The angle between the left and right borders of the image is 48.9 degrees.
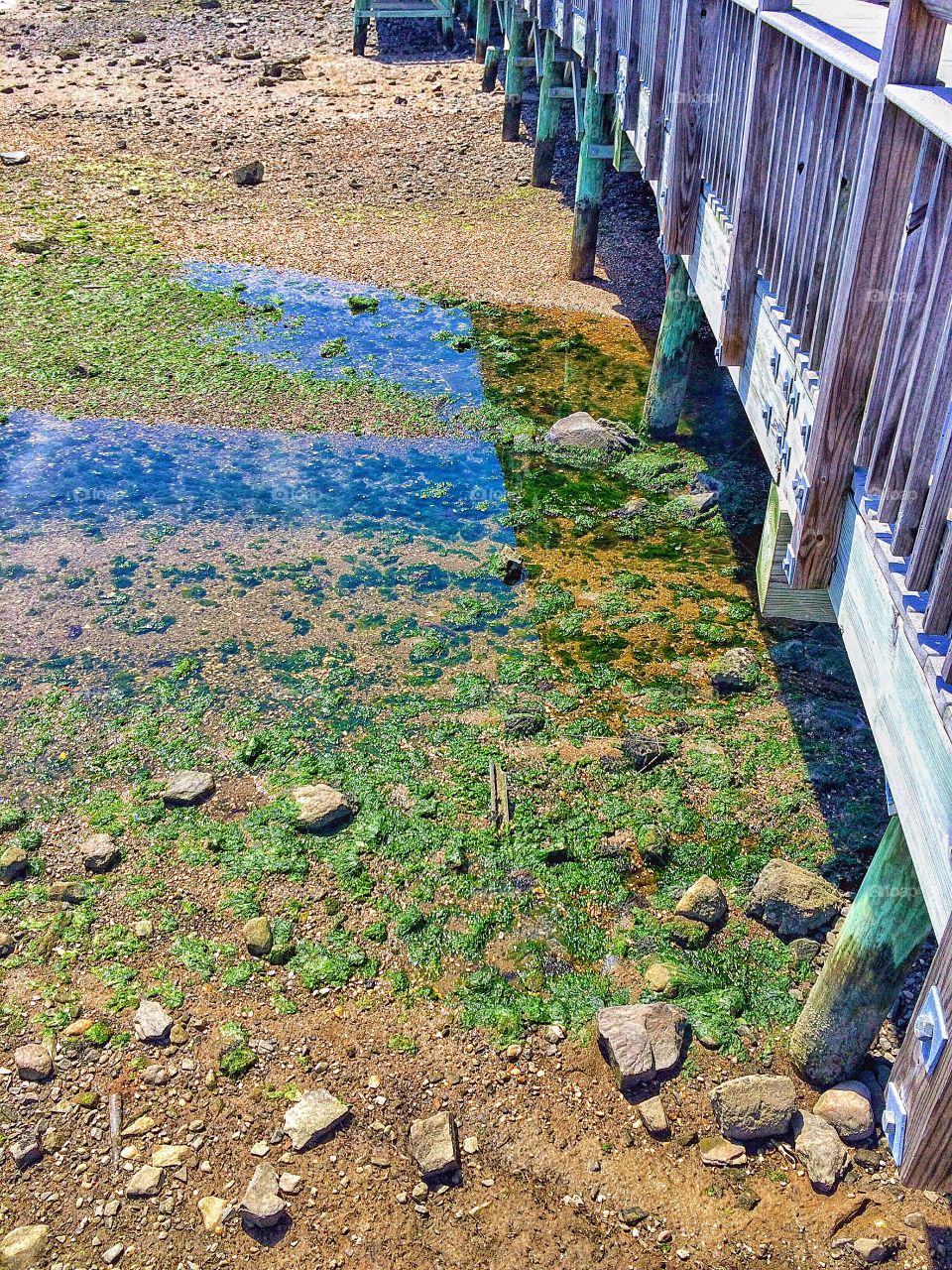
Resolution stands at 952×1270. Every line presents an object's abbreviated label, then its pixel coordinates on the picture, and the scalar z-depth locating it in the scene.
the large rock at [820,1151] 3.84
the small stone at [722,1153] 3.93
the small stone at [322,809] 5.45
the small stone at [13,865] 5.17
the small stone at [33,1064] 4.26
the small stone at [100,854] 5.22
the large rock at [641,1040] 4.16
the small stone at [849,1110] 3.99
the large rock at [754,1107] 3.98
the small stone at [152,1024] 4.42
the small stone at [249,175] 14.95
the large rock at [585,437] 9.16
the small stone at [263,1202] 3.72
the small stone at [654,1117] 4.04
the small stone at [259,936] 4.80
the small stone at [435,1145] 3.86
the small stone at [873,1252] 3.59
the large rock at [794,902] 4.83
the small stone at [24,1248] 3.64
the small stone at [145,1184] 3.85
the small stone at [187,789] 5.61
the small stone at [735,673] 6.45
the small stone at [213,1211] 3.76
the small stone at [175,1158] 3.94
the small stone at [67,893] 5.06
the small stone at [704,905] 4.90
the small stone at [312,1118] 3.98
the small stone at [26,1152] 3.95
